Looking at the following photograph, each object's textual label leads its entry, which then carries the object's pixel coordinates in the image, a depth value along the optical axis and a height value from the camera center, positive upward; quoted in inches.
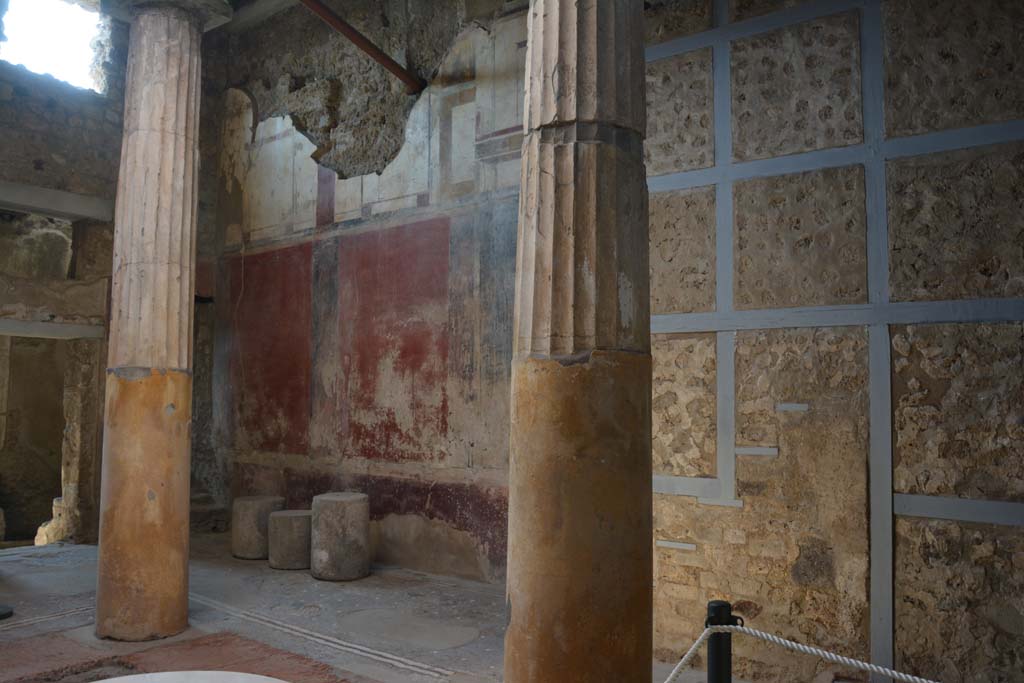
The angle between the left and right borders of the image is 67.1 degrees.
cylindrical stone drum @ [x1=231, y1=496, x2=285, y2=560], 293.7 -55.3
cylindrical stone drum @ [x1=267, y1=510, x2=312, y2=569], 275.1 -57.2
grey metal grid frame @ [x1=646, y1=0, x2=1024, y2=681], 154.6 +17.1
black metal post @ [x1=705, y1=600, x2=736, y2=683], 112.0 -38.0
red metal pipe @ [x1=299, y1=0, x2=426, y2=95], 272.1 +122.2
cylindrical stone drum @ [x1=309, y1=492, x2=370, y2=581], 259.4 -53.1
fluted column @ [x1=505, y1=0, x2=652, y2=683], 105.3 +2.0
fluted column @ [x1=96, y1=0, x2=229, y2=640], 198.1 +11.5
